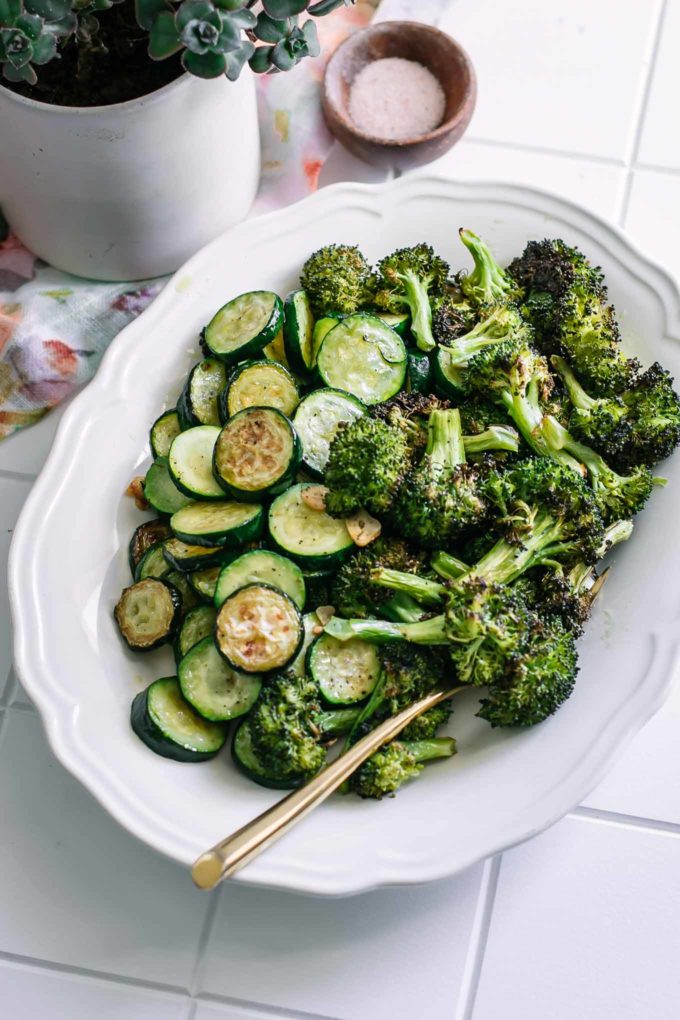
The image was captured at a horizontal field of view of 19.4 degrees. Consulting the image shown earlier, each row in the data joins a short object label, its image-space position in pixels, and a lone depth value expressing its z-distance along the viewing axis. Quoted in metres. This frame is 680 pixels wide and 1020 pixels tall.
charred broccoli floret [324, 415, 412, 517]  0.82
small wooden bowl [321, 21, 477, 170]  0.95
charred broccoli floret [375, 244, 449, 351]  0.88
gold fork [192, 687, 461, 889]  0.77
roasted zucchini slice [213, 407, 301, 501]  0.83
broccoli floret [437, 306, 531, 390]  0.86
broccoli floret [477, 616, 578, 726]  0.80
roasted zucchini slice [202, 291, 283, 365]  0.86
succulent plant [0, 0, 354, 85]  0.76
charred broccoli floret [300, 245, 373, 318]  0.88
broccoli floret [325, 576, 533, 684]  0.80
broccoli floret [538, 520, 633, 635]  0.82
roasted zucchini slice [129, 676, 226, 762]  0.81
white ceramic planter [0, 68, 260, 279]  0.83
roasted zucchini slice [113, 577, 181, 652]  0.83
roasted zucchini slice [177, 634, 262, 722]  0.81
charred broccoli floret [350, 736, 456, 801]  0.80
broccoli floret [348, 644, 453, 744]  0.81
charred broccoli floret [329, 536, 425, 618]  0.82
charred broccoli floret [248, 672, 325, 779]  0.79
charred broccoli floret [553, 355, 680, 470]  0.84
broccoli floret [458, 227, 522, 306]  0.88
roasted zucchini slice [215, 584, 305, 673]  0.80
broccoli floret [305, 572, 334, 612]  0.84
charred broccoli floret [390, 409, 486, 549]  0.82
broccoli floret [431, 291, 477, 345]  0.88
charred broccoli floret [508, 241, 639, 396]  0.86
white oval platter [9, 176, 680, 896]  0.79
